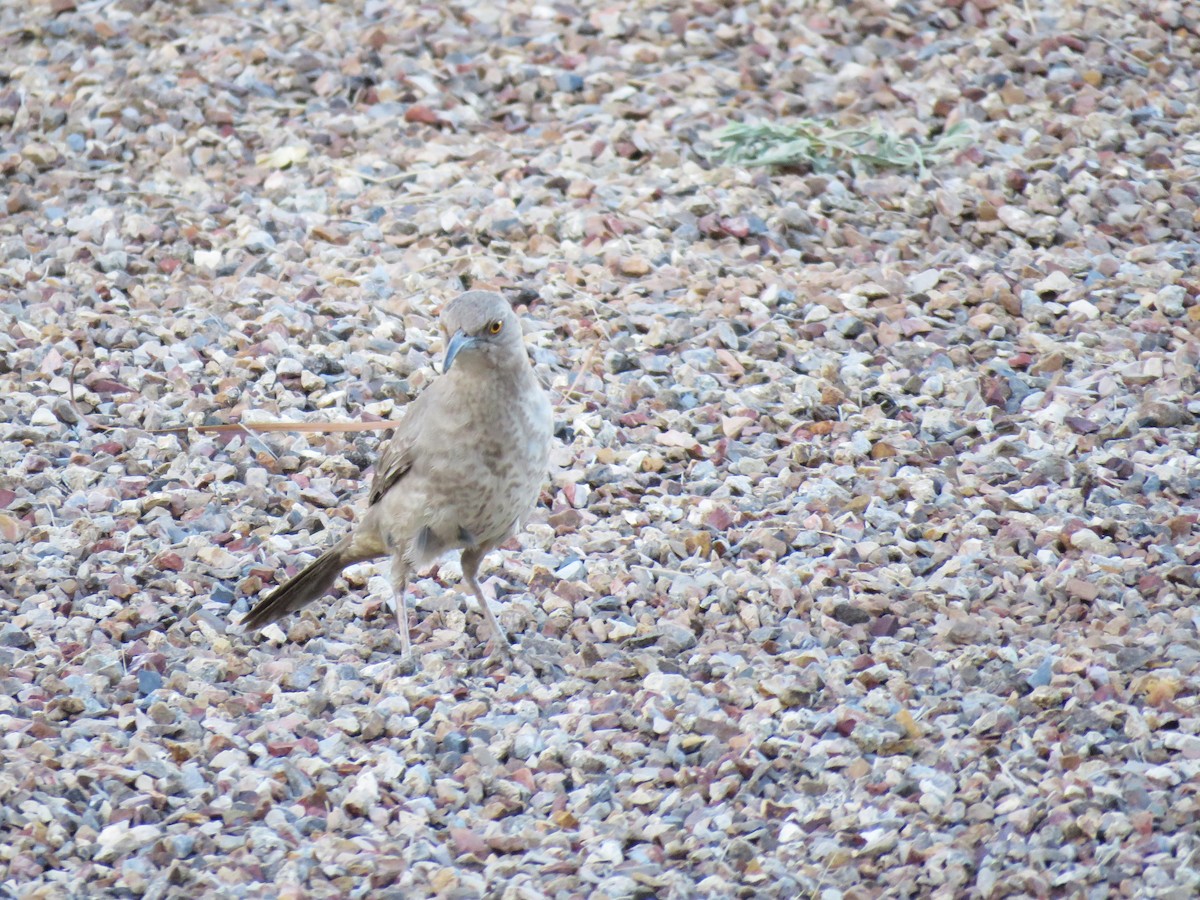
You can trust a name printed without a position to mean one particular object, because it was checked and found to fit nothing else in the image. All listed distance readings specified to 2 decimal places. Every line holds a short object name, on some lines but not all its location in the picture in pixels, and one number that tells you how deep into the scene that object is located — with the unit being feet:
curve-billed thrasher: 32.27
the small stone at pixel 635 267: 45.73
